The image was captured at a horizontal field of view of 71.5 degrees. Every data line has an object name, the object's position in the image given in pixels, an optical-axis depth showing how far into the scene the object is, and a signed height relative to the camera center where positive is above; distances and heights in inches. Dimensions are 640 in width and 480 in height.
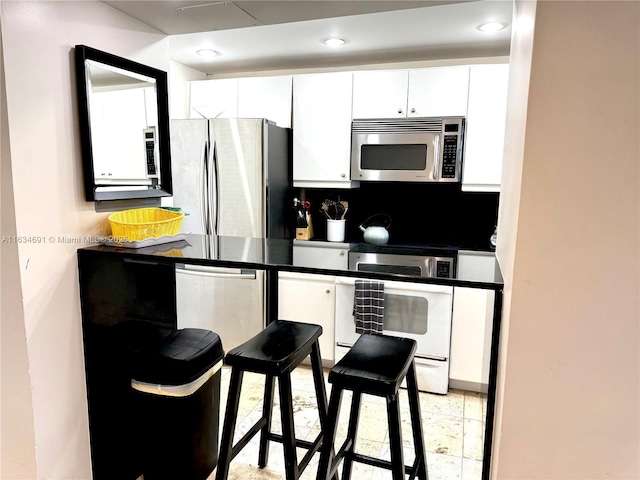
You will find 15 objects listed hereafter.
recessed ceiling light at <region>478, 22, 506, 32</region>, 101.3 +35.1
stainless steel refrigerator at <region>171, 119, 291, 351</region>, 119.3 -6.6
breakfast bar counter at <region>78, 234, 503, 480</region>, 60.2 -19.8
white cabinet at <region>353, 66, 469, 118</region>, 116.0 +22.8
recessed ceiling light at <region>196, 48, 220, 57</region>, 124.4 +34.5
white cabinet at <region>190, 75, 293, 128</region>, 131.2 +23.1
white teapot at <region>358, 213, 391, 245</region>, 129.7 -16.7
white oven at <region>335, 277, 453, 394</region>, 112.2 -36.8
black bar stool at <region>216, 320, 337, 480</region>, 60.2 -26.0
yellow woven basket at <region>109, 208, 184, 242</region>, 67.8 -7.9
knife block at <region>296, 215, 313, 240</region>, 135.2 -17.2
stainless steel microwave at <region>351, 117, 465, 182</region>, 117.0 +7.8
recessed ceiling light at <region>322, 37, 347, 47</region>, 113.3 +34.7
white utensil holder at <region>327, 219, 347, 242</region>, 134.7 -15.9
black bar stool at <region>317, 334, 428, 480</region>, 55.0 -26.4
